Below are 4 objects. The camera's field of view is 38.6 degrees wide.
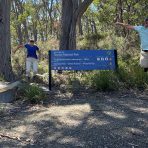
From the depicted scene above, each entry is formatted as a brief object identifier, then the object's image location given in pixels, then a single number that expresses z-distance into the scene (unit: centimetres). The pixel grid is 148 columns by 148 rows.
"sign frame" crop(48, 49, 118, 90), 580
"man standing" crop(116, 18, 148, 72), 535
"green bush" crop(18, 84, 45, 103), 491
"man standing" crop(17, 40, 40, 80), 717
